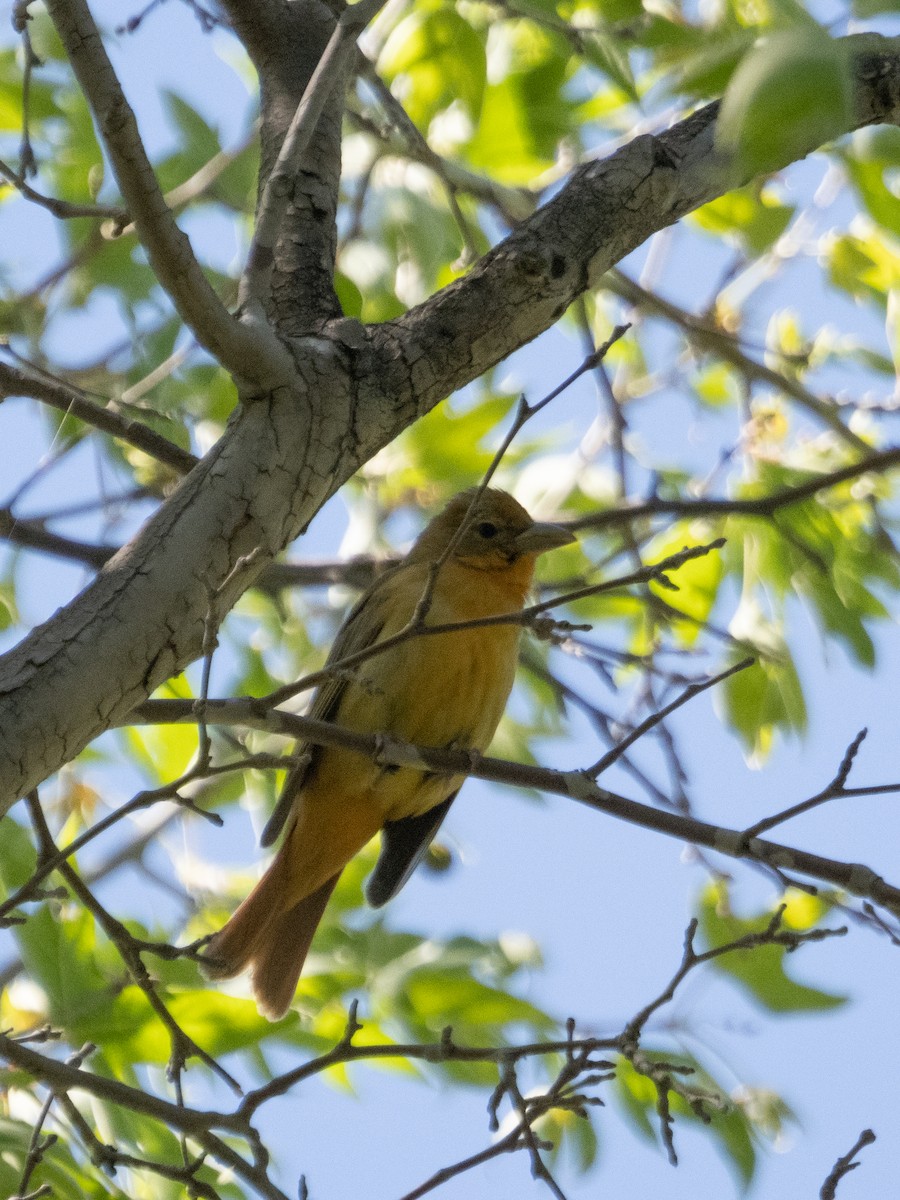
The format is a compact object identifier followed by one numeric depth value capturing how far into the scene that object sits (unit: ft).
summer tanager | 30.68
